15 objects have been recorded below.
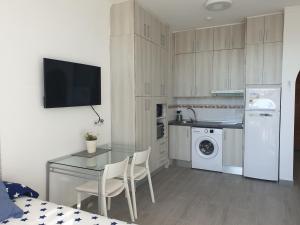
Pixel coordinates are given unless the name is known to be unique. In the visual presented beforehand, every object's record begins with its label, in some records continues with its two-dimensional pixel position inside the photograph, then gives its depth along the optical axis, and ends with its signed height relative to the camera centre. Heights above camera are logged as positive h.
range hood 4.18 +0.12
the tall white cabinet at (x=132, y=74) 3.25 +0.37
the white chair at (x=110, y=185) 2.13 -0.88
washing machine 4.13 -0.89
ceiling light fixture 3.03 +1.26
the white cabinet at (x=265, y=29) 3.62 +1.12
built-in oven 4.16 -0.54
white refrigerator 3.61 -0.51
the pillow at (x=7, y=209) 1.56 -0.74
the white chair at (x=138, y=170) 2.57 -0.85
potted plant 2.77 -0.51
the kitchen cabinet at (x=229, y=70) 4.25 +0.55
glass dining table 2.24 -0.65
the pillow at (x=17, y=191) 1.83 -0.72
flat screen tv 2.36 +0.18
